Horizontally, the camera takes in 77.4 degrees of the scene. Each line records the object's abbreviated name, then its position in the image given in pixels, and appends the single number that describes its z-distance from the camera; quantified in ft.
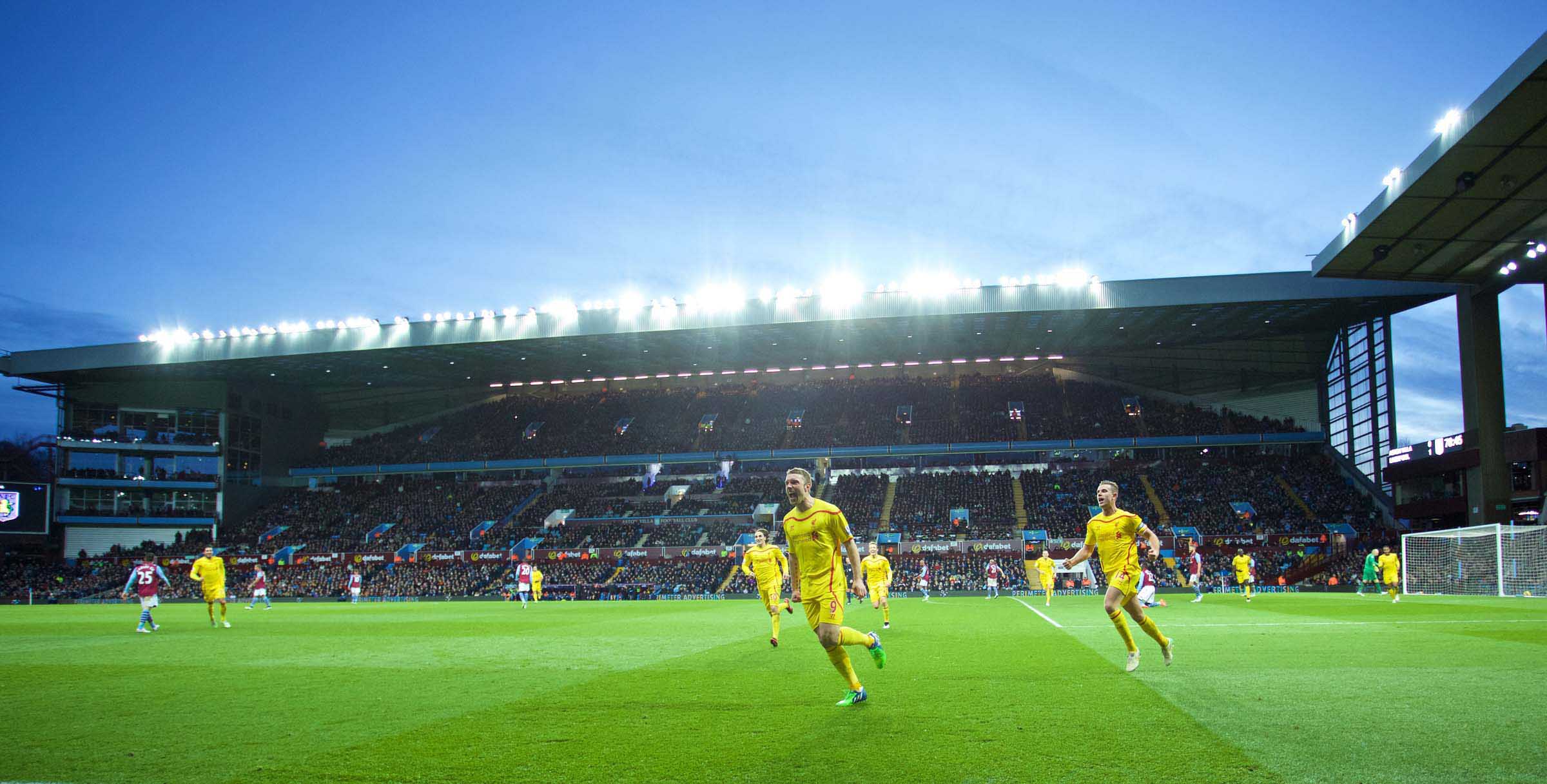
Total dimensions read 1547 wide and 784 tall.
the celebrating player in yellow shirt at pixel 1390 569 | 94.22
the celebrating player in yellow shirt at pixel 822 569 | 28.27
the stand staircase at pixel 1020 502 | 173.27
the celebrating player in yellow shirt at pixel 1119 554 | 35.40
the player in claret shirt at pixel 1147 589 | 71.51
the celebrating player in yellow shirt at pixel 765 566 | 56.24
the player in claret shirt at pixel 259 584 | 121.29
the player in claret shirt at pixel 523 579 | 118.62
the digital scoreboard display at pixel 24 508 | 167.02
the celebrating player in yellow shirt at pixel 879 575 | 68.13
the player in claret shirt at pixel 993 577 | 130.11
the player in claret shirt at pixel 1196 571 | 100.16
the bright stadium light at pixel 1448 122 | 86.48
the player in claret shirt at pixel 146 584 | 70.28
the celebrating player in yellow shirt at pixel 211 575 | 71.20
